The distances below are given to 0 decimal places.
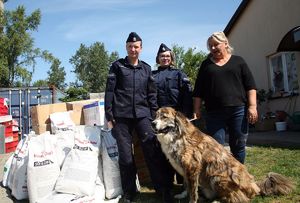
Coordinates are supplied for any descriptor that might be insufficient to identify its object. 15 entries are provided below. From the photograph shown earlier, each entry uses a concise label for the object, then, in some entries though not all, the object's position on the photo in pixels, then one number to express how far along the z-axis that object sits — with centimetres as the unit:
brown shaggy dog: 283
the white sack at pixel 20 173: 344
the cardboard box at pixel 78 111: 405
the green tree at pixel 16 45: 2055
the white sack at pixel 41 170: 317
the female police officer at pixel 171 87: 339
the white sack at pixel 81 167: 311
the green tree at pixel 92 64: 4073
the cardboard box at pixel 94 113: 381
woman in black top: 299
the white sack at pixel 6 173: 386
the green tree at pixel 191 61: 1374
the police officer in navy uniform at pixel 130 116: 313
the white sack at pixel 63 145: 337
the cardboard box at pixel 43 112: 404
